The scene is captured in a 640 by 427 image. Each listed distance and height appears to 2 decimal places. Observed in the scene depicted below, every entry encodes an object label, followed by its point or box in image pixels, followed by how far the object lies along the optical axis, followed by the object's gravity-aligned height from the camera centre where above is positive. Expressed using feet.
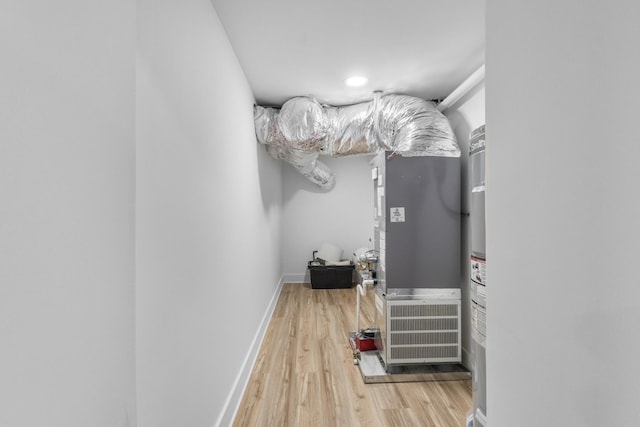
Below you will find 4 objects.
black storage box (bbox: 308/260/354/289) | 17.01 -3.11
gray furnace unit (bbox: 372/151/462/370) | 8.60 -1.26
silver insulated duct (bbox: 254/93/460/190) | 9.03 +2.74
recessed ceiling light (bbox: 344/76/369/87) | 8.91 +3.81
